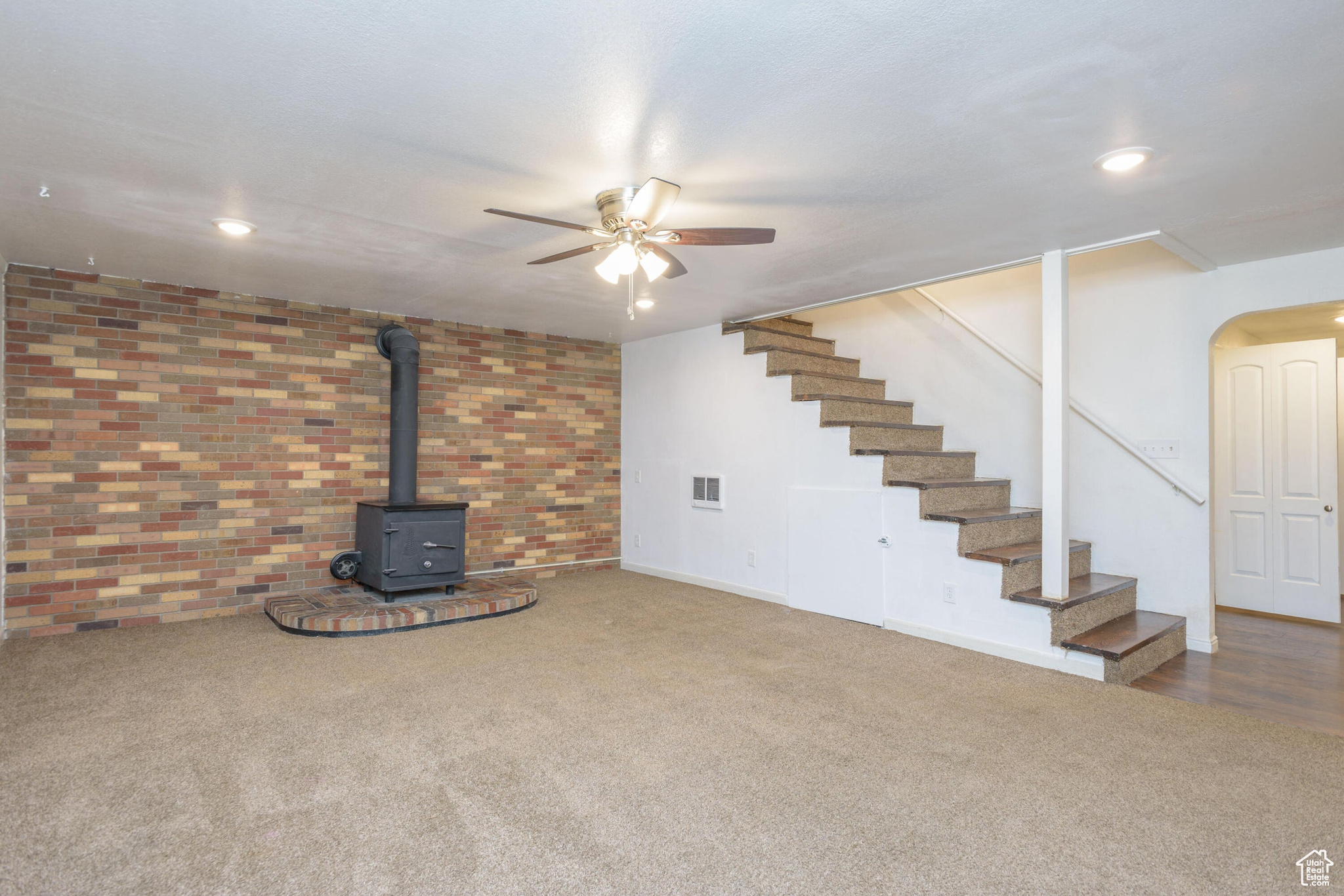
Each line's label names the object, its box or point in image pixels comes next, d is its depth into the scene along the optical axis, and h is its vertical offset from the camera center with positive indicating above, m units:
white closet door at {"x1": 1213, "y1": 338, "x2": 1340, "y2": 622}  4.58 -0.07
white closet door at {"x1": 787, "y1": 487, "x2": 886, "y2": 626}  4.43 -0.59
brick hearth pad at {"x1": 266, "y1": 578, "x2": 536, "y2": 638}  4.14 -0.94
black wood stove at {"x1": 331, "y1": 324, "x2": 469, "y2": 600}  4.55 -0.45
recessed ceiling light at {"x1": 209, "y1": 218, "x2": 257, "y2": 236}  3.21 +1.12
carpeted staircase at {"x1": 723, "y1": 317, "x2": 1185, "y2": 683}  3.51 -0.25
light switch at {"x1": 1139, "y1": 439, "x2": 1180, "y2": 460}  3.98 +0.12
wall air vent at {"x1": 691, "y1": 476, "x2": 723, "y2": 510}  5.61 -0.23
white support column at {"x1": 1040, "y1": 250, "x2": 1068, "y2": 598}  3.54 +0.19
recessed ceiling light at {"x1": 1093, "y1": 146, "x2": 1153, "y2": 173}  2.41 +1.11
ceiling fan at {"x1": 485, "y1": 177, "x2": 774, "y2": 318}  2.50 +0.93
